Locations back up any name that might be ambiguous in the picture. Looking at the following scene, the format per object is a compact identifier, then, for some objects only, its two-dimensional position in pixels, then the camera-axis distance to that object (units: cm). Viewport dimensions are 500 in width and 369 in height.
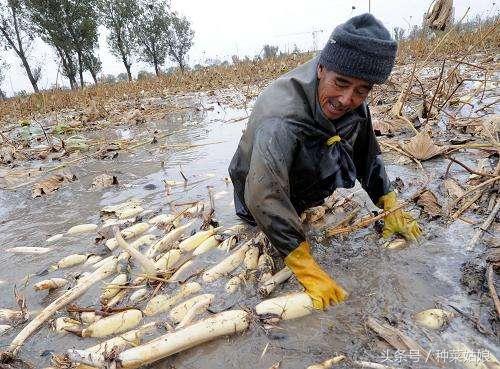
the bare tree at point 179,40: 3488
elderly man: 177
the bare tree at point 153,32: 3111
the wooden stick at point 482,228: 203
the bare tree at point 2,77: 2546
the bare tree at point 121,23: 2844
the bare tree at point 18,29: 2231
